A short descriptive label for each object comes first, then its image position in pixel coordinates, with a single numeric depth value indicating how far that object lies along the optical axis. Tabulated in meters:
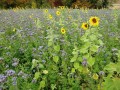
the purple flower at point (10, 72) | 1.51
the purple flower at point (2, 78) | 1.45
